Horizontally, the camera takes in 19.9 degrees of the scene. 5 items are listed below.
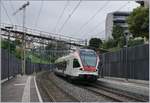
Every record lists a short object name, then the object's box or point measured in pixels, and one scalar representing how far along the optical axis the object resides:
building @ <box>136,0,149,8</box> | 62.89
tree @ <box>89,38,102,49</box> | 104.29
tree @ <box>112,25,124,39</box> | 99.62
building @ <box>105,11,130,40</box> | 155.12
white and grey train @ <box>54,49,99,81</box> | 33.81
